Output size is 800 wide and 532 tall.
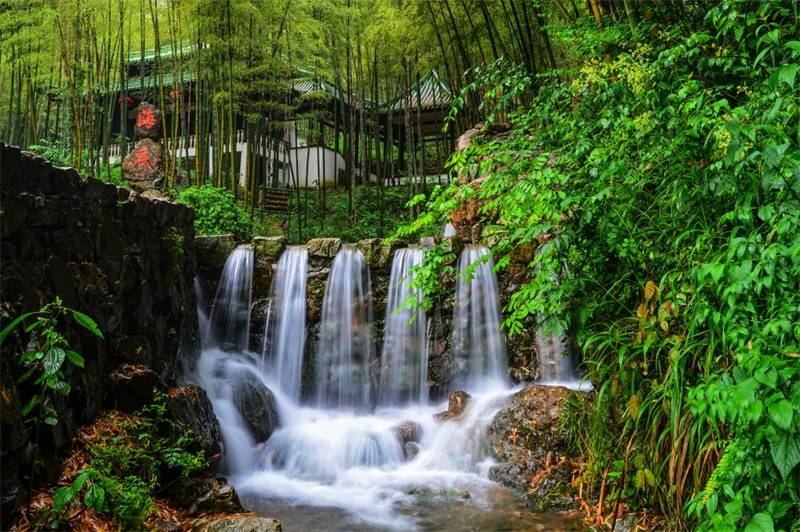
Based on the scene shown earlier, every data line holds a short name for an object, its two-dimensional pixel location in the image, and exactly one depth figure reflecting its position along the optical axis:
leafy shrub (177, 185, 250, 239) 9.57
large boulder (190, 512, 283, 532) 3.16
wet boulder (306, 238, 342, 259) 8.20
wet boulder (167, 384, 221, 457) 4.30
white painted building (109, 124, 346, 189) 17.19
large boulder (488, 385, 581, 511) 4.34
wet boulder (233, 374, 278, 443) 5.91
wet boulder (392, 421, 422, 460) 5.69
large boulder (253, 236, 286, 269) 8.23
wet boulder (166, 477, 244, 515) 3.71
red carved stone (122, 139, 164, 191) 14.79
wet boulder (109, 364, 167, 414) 3.95
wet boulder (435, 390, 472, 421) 5.91
